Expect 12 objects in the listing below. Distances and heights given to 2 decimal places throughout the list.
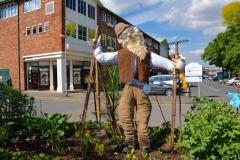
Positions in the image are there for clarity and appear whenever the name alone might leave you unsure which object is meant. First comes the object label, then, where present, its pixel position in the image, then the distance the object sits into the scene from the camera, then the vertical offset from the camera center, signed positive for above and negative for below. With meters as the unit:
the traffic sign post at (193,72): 11.16 +0.49
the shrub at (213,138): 1.82 -0.58
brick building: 17.36 +4.03
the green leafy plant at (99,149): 2.48 -0.91
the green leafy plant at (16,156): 1.95 -0.80
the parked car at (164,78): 14.49 +0.18
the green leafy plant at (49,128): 2.52 -0.68
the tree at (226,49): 29.59 +5.92
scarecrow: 2.49 +0.02
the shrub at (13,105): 3.43 -0.43
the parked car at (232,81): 30.05 -0.23
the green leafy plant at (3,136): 2.34 -0.71
